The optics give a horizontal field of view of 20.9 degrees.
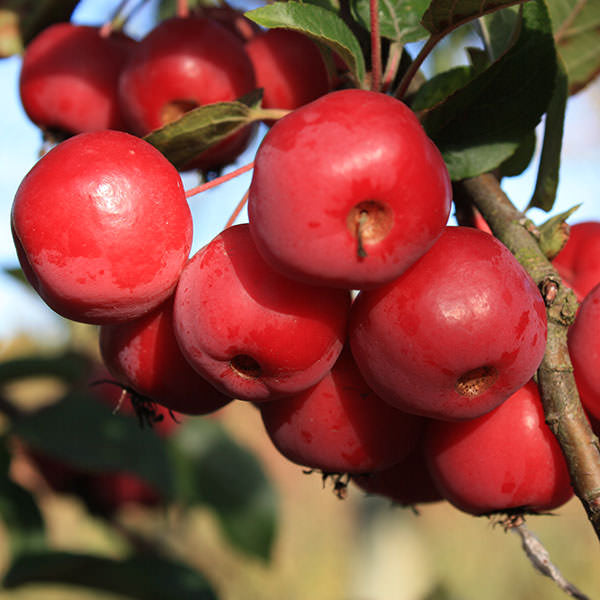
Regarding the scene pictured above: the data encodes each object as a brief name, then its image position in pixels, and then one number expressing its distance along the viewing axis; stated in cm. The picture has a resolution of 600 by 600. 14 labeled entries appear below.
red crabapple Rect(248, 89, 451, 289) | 25
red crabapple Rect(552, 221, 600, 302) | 31
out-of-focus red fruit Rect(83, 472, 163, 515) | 56
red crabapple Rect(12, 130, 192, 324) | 27
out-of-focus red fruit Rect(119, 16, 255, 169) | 32
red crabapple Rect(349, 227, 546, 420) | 26
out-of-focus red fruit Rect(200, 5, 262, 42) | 35
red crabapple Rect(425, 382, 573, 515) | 28
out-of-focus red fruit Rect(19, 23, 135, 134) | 34
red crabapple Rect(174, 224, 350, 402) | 27
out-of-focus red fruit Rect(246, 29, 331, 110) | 32
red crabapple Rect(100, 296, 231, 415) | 29
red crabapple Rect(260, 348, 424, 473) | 29
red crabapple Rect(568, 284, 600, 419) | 27
